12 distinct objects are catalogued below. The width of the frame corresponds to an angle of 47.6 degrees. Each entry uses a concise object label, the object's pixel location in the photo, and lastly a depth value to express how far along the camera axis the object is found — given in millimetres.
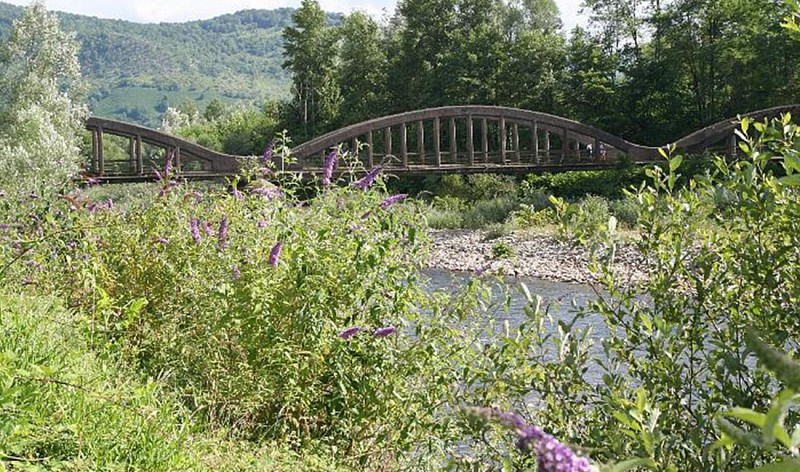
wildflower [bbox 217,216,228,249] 4766
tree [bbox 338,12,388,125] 46094
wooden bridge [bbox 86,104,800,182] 31281
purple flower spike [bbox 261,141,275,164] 5426
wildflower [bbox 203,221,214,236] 4867
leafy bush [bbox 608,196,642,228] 24650
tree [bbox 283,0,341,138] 47938
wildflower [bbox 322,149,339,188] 4832
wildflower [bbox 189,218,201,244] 4906
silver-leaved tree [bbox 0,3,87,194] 23484
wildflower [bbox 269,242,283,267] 4246
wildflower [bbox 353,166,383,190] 4645
